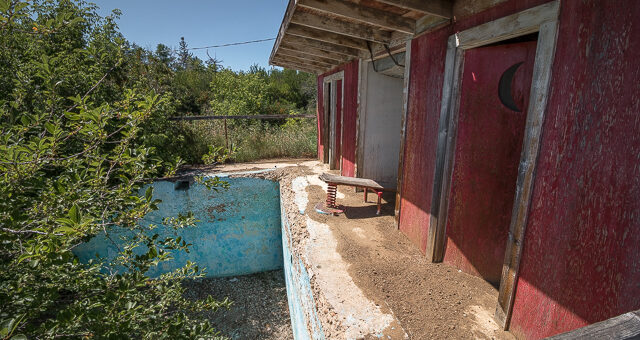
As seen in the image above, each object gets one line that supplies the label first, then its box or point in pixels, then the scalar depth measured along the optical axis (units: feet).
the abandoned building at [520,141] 5.18
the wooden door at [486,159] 8.96
